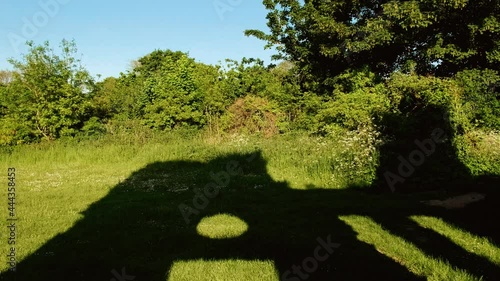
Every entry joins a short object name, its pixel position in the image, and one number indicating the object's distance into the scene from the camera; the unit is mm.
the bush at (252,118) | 21031
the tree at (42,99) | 19672
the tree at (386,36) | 17453
